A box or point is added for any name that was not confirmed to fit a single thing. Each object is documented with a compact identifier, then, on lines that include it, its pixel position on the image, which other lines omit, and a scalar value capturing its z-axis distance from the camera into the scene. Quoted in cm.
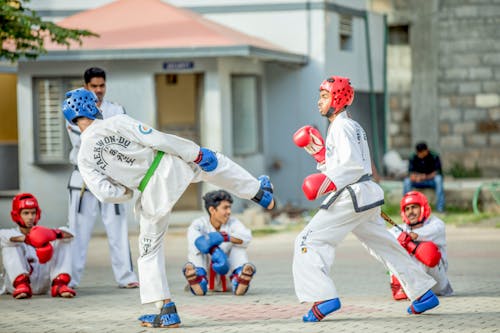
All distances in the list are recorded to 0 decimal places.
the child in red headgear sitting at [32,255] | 1130
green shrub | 2548
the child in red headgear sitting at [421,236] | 1048
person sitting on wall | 2119
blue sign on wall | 2083
